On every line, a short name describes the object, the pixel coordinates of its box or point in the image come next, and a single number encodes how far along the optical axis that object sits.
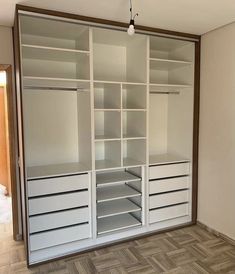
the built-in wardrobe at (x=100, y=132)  2.42
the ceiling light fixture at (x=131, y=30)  1.90
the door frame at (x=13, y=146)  2.73
